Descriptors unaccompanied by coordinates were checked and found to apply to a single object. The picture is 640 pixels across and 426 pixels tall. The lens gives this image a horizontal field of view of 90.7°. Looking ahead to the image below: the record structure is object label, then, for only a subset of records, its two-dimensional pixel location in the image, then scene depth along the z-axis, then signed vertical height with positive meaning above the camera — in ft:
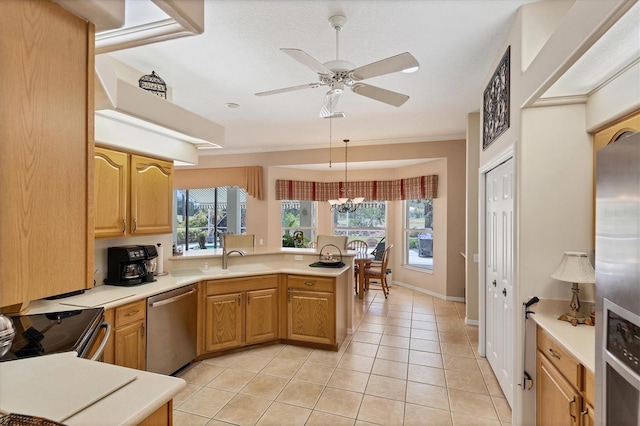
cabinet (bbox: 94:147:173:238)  8.13 +0.47
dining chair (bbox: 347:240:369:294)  22.12 -2.35
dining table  18.11 -3.16
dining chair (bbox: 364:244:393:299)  18.24 -3.50
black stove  4.71 -2.07
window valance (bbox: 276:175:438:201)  20.61 +1.60
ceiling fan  6.31 +3.05
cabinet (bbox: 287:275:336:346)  11.00 -3.42
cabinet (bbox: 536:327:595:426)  4.55 -2.79
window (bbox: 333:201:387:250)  23.34 -0.74
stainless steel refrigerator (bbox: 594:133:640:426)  2.99 -0.69
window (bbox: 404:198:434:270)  20.65 -1.32
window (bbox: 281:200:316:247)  22.84 -0.64
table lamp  5.81 -1.13
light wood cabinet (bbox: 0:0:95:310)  2.48 +0.52
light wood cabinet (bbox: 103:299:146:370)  7.34 -3.05
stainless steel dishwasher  8.40 -3.36
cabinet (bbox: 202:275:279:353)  10.23 -3.40
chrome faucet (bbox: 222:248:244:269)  11.58 -1.59
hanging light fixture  19.30 +0.69
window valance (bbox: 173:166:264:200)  20.89 +2.31
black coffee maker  8.86 -1.56
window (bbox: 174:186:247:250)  24.00 -0.19
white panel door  7.74 -1.67
